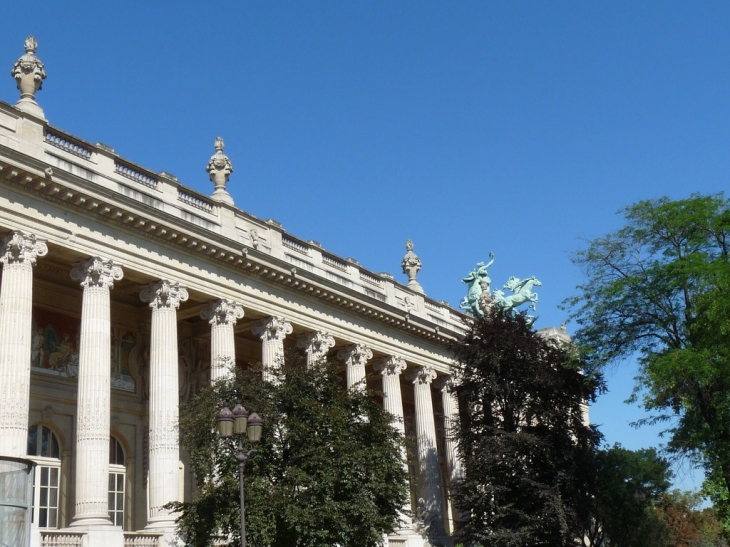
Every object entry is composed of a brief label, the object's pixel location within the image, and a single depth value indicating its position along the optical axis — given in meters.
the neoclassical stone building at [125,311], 24.30
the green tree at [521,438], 33.19
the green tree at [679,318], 26.73
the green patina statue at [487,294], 49.83
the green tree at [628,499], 38.93
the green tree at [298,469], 20.97
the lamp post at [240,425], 18.08
